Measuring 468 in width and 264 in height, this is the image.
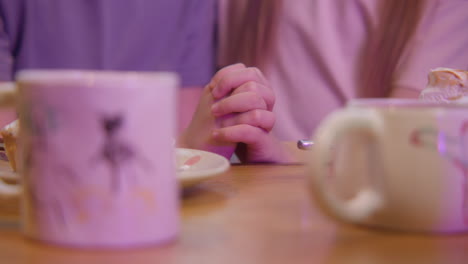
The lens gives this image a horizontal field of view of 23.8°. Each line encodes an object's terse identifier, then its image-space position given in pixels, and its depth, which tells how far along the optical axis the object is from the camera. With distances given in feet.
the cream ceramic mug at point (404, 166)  2.26
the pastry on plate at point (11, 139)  3.01
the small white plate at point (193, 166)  2.67
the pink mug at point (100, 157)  2.14
